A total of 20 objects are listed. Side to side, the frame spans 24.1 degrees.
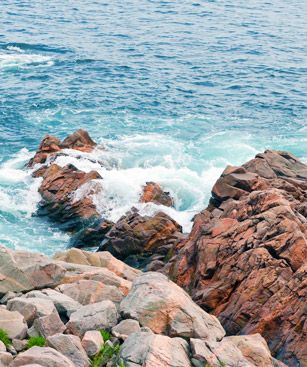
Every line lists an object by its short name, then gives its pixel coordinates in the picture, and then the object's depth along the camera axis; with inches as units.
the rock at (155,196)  1819.6
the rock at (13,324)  871.7
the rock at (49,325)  882.8
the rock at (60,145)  2017.8
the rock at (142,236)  1531.7
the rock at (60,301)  956.0
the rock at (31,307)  916.6
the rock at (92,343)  852.6
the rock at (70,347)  825.5
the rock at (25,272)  1034.7
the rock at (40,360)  772.8
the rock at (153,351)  813.9
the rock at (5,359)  786.2
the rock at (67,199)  1746.6
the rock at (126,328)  896.3
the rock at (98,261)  1284.4
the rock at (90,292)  1019.9
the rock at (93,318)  901.8
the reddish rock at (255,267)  1099.9
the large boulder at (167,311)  920.3
